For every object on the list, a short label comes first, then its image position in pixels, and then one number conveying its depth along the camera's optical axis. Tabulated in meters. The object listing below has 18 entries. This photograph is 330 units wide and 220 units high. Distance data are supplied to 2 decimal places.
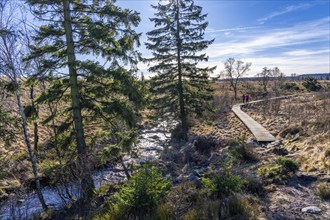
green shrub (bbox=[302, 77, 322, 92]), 42.94
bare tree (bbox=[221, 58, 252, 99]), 40.84
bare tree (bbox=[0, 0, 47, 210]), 6.76
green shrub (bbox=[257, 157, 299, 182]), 5.67
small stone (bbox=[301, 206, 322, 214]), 4.10
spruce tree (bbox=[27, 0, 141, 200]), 7.52
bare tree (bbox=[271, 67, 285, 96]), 43.89
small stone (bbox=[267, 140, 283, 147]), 9.39
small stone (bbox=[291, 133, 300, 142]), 9.44
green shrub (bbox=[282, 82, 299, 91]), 46.67
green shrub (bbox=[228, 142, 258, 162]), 7.57
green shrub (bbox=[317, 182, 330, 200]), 4.56
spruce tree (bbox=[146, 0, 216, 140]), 15.05
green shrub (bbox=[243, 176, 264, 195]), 5.14
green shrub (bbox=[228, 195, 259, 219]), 3.96
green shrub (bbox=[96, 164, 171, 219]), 4.48
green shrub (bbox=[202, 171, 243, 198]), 4.63
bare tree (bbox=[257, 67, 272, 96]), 45.06
